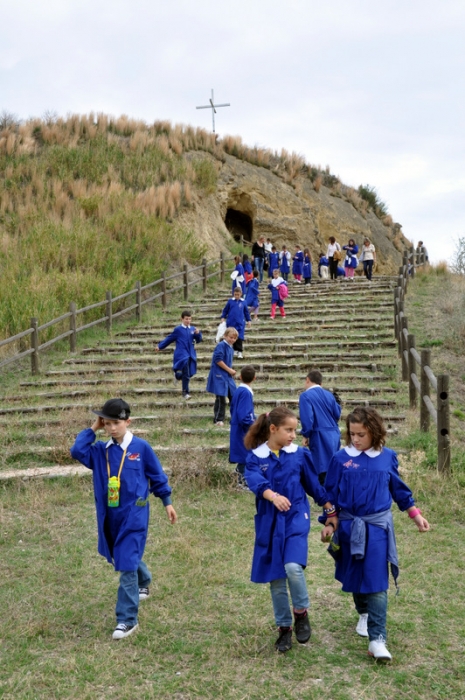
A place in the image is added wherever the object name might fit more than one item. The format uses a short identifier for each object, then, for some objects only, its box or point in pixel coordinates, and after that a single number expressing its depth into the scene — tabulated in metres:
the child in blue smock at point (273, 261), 23.12
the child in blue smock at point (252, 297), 16.75
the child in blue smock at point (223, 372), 9.35
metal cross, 34.27
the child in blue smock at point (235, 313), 13.14
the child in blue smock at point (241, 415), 7.17
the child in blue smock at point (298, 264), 22.78
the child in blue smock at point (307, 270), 22.70
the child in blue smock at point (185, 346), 10.71
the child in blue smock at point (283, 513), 4.19
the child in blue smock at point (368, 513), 4.11
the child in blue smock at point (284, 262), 23.16
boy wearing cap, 4.53
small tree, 25.48
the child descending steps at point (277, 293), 16.83
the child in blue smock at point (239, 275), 17.22
